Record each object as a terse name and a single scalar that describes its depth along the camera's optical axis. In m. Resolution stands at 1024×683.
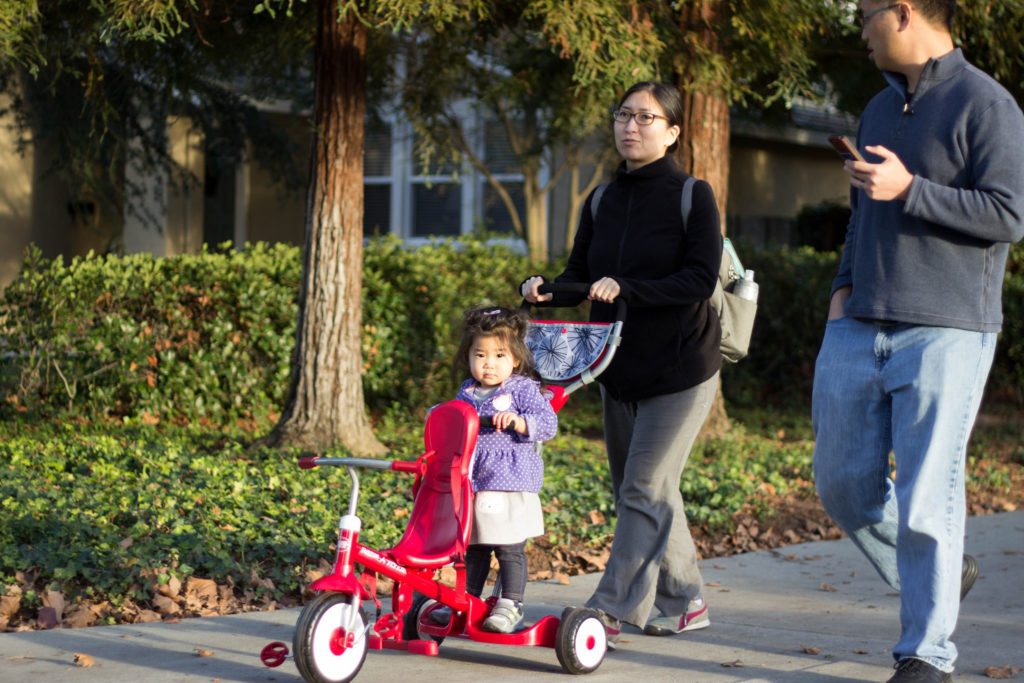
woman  8.63
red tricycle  7.16
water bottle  9.35
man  7.02
